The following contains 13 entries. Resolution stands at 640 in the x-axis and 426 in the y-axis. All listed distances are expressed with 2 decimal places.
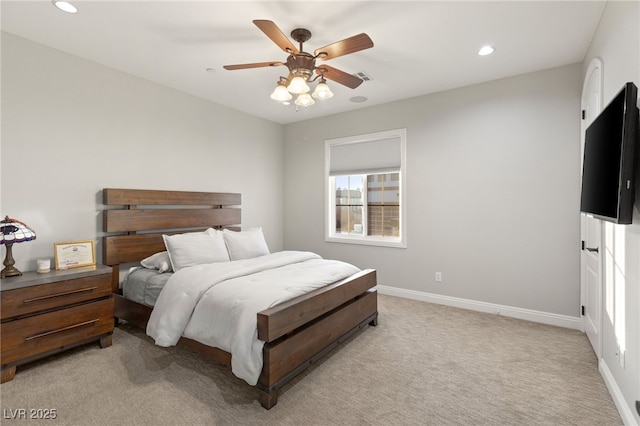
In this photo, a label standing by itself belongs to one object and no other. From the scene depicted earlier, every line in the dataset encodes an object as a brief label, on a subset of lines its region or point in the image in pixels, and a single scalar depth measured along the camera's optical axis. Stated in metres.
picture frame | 2.76
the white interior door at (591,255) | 2.51
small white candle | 2.61
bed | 2.05
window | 4.46
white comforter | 2.02
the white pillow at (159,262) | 3.12
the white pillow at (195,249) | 3.13
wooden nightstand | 2.27
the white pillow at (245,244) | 3.60
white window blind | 4.46
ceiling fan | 2.11
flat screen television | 1.57
